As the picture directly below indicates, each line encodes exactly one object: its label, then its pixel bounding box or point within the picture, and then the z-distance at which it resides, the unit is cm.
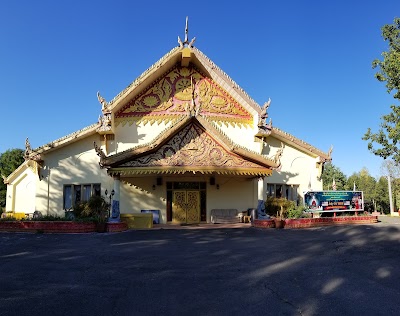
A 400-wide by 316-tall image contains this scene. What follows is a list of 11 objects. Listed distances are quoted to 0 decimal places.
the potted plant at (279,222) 1593
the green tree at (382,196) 6594
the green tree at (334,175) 6988
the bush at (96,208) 1574
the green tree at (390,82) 2095
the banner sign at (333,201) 1875
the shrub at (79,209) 1580
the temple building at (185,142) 1786
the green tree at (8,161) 3891
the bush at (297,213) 1677
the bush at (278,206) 1751
